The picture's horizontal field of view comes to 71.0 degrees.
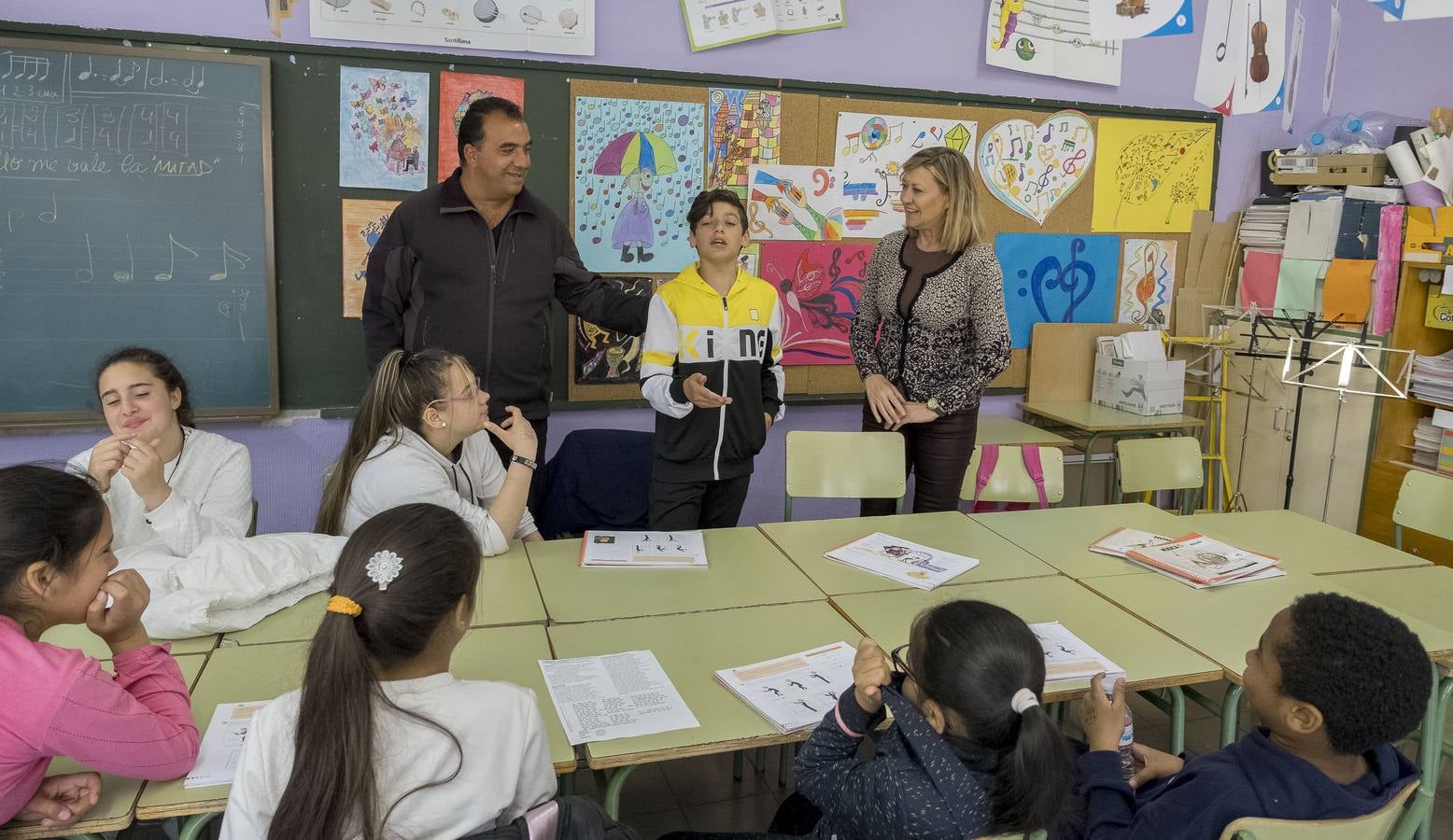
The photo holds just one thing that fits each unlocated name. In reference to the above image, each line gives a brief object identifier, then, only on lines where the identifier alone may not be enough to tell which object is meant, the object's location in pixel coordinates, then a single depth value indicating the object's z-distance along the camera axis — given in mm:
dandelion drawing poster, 4405
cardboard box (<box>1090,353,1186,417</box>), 4262
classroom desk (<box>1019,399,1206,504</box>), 4094
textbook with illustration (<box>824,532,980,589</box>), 2302
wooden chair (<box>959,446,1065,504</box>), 3170
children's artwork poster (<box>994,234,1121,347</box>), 4344
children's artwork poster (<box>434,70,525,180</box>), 3424
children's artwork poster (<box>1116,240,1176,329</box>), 4551
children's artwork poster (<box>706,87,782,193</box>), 3771
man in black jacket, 2924
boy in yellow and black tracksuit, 2803
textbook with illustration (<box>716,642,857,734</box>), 1656
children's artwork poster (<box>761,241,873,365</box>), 4004
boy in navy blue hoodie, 1365
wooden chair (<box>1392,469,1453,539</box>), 2811
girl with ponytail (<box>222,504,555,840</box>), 1172
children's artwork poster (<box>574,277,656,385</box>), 3758
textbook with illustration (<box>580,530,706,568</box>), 2324
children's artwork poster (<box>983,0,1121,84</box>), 4145
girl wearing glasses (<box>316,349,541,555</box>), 2227
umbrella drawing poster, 3648
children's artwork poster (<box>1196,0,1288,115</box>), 4547
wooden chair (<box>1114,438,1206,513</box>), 3219
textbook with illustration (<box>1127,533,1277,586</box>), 2340
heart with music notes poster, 4207
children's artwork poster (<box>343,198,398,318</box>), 3408
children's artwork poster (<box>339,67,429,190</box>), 3344
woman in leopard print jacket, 3014
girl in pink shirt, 1270
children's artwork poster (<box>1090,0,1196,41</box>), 4074
